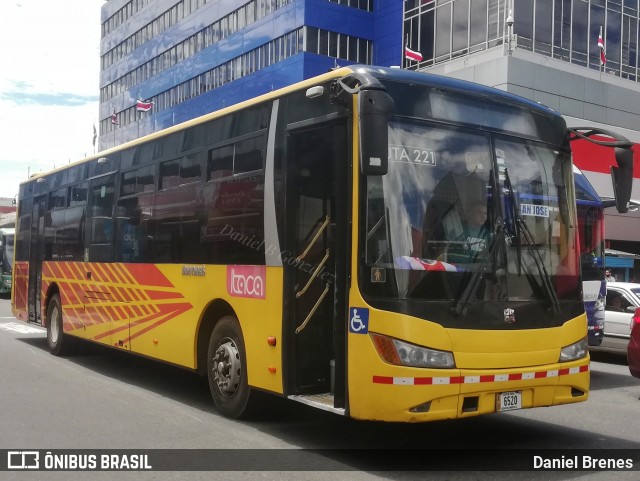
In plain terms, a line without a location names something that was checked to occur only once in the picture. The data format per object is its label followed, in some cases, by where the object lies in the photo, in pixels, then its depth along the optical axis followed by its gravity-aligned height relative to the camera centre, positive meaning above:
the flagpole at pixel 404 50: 39.80 +11.24
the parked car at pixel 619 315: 13.54 -0.89
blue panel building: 42.97 +13.62
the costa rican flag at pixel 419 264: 6.02 -0.02
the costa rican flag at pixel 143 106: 52.56 +10.48
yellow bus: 5.96 +0.08
